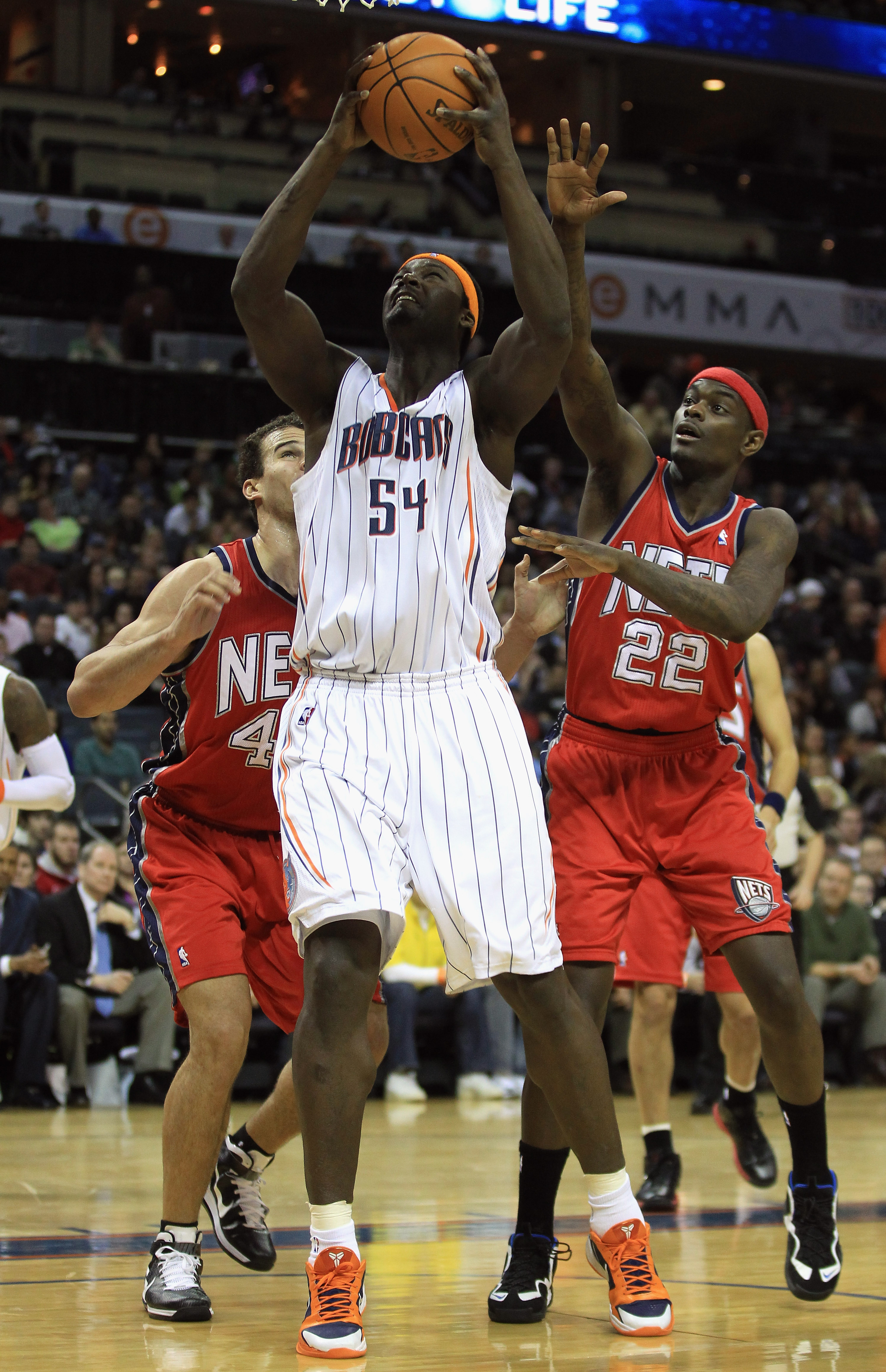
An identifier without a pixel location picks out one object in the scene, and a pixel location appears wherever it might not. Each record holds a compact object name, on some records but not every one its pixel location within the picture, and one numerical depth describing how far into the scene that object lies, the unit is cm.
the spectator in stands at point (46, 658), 1296
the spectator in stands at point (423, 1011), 980
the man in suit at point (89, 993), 923
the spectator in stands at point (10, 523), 1517
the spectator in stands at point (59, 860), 1004
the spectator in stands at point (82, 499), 1605
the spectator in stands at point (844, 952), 1090
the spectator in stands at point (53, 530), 1555
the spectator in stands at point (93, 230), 1972
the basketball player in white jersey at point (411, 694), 350
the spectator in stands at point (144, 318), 1875
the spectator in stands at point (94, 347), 1812
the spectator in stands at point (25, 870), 945
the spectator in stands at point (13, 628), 1338
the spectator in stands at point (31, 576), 1436
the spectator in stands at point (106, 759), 1194
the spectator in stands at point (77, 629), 1350
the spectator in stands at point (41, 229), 1922
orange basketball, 367
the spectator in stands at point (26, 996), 900
